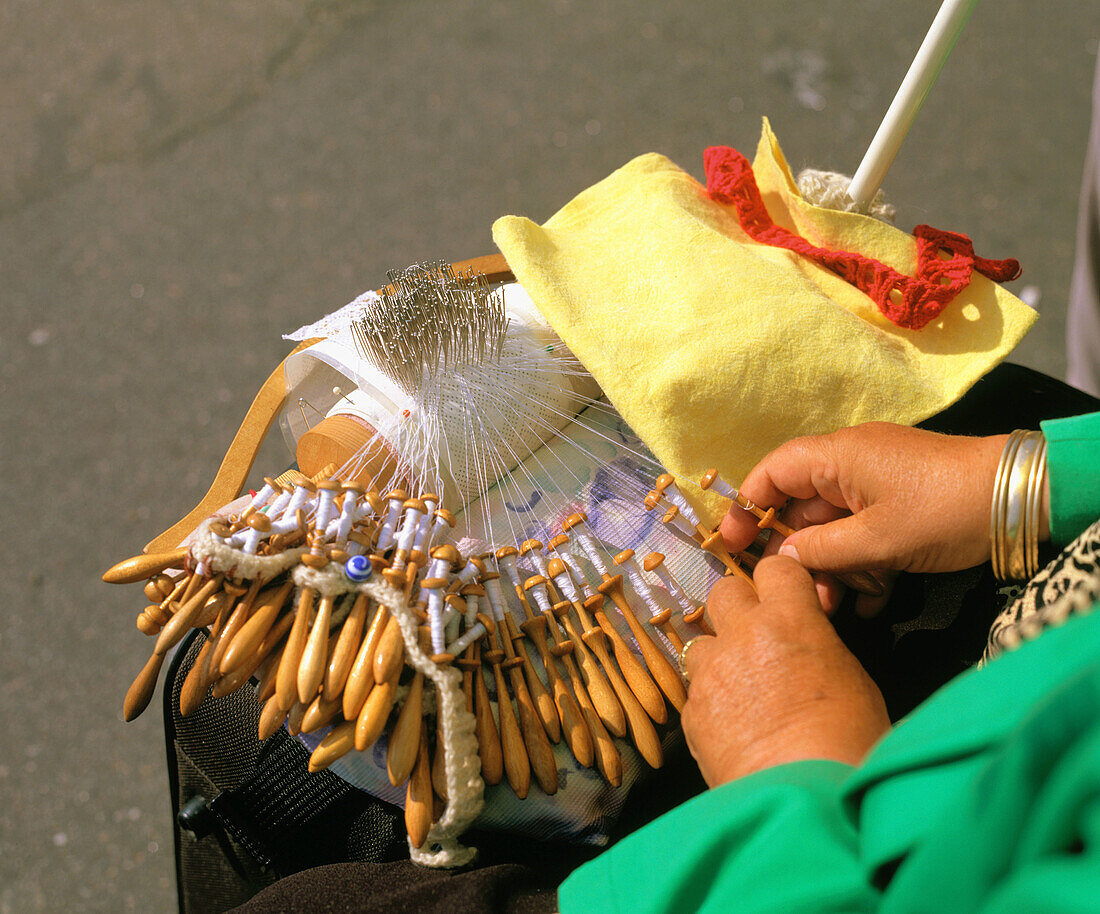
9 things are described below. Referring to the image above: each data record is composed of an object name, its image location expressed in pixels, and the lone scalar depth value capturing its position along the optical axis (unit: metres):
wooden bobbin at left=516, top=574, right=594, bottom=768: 0.66
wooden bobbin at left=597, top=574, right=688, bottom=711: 0.67
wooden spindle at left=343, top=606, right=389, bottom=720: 0.59
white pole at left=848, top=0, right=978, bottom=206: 0.75
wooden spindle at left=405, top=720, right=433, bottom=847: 0.60
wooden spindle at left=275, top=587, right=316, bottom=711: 0.58
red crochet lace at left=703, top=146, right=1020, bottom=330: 0.77
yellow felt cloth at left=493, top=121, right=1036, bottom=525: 0.74
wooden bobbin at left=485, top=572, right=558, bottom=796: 0.65
